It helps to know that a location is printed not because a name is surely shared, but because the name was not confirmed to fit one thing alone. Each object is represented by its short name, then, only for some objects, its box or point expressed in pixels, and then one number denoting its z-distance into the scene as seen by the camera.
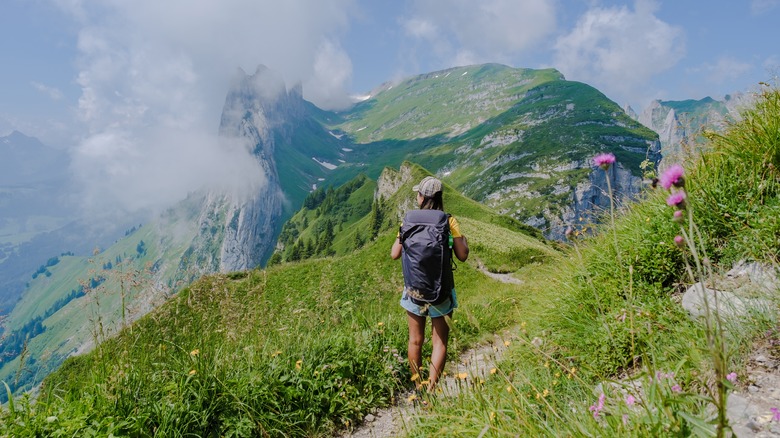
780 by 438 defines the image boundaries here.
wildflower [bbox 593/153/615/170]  2.41
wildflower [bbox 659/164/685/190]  1.59
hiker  5.40
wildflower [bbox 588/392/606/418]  2.68
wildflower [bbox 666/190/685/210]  1.60
